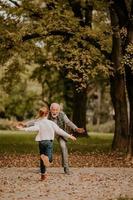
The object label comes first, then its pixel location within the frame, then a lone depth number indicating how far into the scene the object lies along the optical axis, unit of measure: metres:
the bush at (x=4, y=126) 67.44
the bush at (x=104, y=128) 63.34
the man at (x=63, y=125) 17.48
